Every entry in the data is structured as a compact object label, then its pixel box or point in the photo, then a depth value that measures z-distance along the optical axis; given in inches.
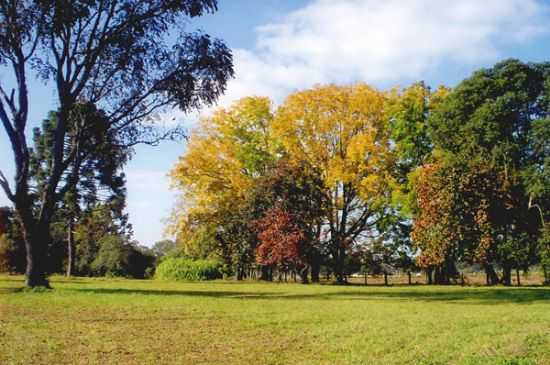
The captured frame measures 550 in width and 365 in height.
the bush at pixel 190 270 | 1732.3
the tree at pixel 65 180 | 1824.6
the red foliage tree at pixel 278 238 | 1441.9
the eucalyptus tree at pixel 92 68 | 838.5
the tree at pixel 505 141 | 1306.6
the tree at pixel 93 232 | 2110.0
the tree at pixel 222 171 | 1657.2
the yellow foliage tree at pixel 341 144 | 1502.2
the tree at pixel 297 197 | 1503.4
